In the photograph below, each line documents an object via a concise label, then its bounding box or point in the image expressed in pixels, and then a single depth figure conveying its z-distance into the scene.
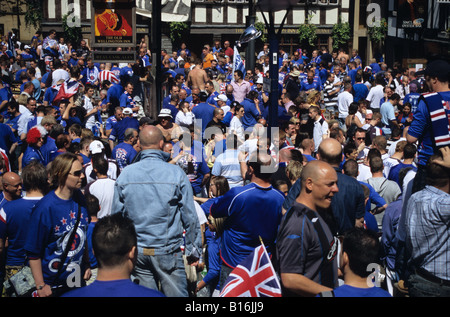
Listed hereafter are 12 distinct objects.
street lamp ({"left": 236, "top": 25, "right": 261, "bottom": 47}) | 13.25
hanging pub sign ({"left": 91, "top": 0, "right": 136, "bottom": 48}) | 11.12
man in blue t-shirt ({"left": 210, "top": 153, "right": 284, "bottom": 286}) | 5.52
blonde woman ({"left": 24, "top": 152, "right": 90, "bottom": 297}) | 5.04
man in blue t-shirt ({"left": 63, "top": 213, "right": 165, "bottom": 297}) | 3.27
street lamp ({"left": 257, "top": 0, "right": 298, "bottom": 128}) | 10.09
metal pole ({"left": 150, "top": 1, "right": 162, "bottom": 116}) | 11.43
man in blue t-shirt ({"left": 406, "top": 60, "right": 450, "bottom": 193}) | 5.43
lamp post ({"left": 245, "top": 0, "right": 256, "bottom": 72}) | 17.33
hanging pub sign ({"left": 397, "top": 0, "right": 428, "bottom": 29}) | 28.45
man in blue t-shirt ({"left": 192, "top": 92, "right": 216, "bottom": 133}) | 13.44
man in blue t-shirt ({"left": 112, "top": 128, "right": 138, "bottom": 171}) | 9.45
